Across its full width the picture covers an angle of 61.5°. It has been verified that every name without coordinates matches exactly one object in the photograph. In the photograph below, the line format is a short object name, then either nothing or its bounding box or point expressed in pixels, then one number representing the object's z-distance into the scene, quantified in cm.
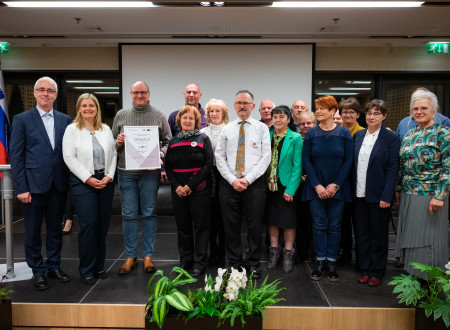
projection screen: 609
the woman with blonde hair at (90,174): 295
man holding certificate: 320
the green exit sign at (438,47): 593
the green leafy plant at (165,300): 215
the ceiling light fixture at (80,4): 426
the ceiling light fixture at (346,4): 426
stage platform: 266
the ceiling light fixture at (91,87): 667
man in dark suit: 291
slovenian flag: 541
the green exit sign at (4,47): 602
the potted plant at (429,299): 237
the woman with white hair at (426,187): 276
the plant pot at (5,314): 252
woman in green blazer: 325
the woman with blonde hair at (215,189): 331
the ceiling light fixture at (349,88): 655
